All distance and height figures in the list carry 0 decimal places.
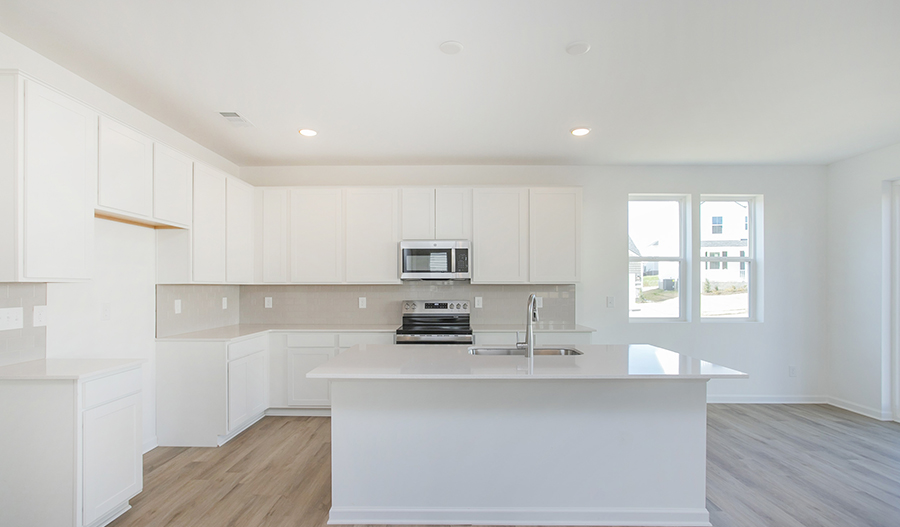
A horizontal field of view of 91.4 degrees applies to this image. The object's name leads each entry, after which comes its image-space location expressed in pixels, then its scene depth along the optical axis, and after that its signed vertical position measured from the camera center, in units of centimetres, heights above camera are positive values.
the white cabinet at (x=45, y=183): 205 +41
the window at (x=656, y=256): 486 +10
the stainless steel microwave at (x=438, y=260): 433 +4
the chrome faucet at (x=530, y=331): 245 -38
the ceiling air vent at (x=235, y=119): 323 +110
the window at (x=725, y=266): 486 -1
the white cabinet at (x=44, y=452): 212 -91
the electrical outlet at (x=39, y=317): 247 -30
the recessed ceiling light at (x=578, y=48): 223 +112
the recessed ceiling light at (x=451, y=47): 223 +112
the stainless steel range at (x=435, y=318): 425 -55
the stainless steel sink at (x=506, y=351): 282 -56
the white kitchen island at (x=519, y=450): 235 -100
